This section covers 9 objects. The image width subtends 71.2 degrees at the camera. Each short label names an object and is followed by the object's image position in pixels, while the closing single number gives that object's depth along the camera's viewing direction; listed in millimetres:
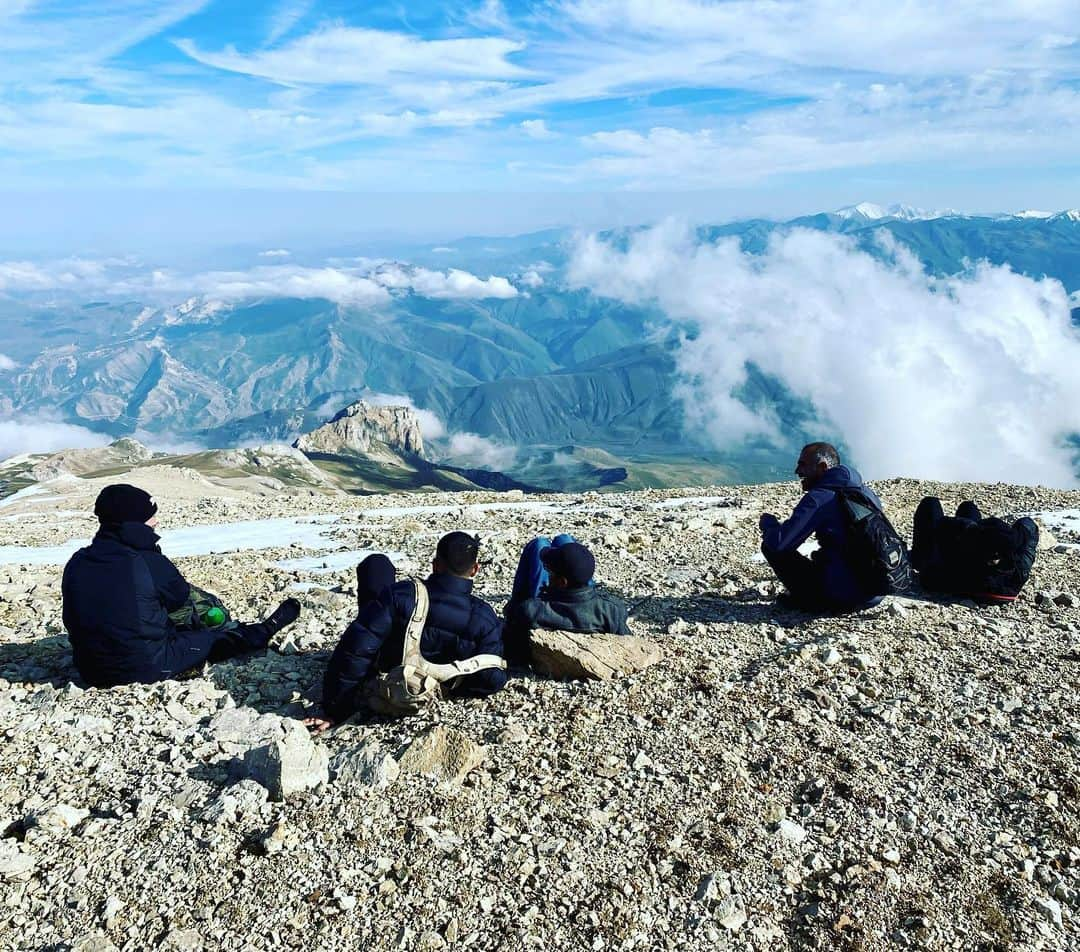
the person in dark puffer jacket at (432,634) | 7090
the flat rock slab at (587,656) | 7703
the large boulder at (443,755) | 6000
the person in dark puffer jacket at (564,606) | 8016
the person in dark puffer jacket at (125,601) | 7664
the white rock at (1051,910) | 4457
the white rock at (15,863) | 4984
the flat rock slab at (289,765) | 5770
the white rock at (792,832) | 5242
